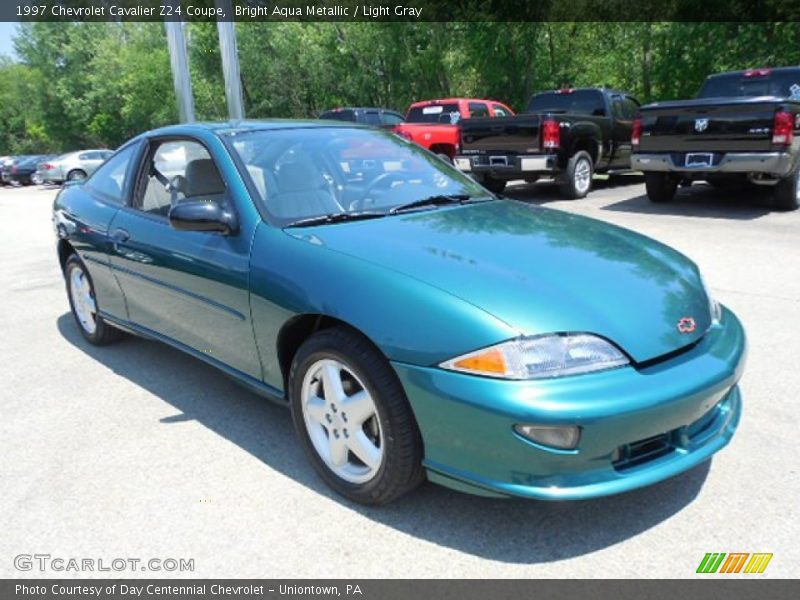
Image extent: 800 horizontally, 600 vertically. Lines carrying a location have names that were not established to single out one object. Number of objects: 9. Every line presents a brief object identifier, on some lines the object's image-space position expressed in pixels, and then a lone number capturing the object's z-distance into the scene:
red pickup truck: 13.53
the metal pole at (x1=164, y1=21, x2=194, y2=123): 15.41
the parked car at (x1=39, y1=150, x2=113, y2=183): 26.84
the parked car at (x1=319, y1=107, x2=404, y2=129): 16.86
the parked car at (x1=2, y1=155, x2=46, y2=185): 32.41
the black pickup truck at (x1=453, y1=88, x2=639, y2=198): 10.47
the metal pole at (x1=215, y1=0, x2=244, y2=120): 14.32
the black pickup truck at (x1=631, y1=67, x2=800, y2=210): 8.34
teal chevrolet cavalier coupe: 2.19
